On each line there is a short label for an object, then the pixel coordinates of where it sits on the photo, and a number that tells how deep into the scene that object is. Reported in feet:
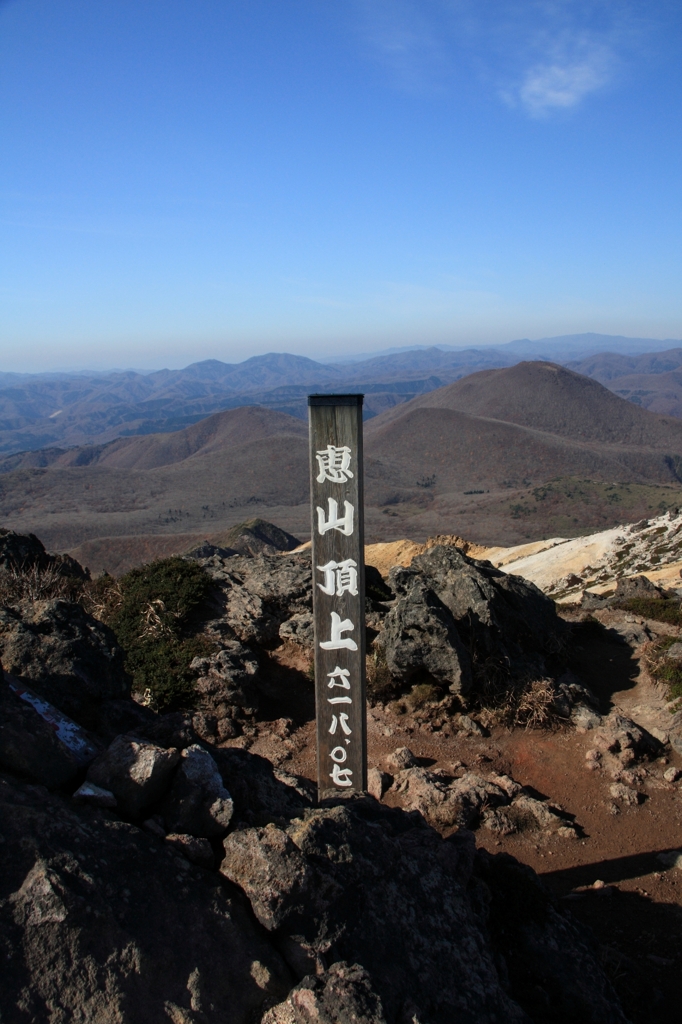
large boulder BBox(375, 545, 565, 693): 27.17
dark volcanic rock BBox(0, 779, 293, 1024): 8.45
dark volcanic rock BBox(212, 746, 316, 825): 12.86
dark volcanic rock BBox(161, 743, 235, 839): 11.55
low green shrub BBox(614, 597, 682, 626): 36.19
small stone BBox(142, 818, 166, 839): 10.97
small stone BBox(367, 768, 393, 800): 22.50
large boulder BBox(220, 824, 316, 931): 10.35
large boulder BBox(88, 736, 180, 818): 11.45
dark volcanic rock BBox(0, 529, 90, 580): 34.78
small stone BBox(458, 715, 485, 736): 26.48
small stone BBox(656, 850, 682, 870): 19.13
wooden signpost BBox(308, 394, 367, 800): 16.66
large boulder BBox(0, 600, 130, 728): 15.72
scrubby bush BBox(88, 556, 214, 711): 27.07
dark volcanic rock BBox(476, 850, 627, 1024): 12.05
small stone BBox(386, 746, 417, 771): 24.11
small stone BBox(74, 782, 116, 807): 10.95
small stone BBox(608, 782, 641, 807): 22.35
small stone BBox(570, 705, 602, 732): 26.50
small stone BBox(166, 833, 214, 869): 10.84
